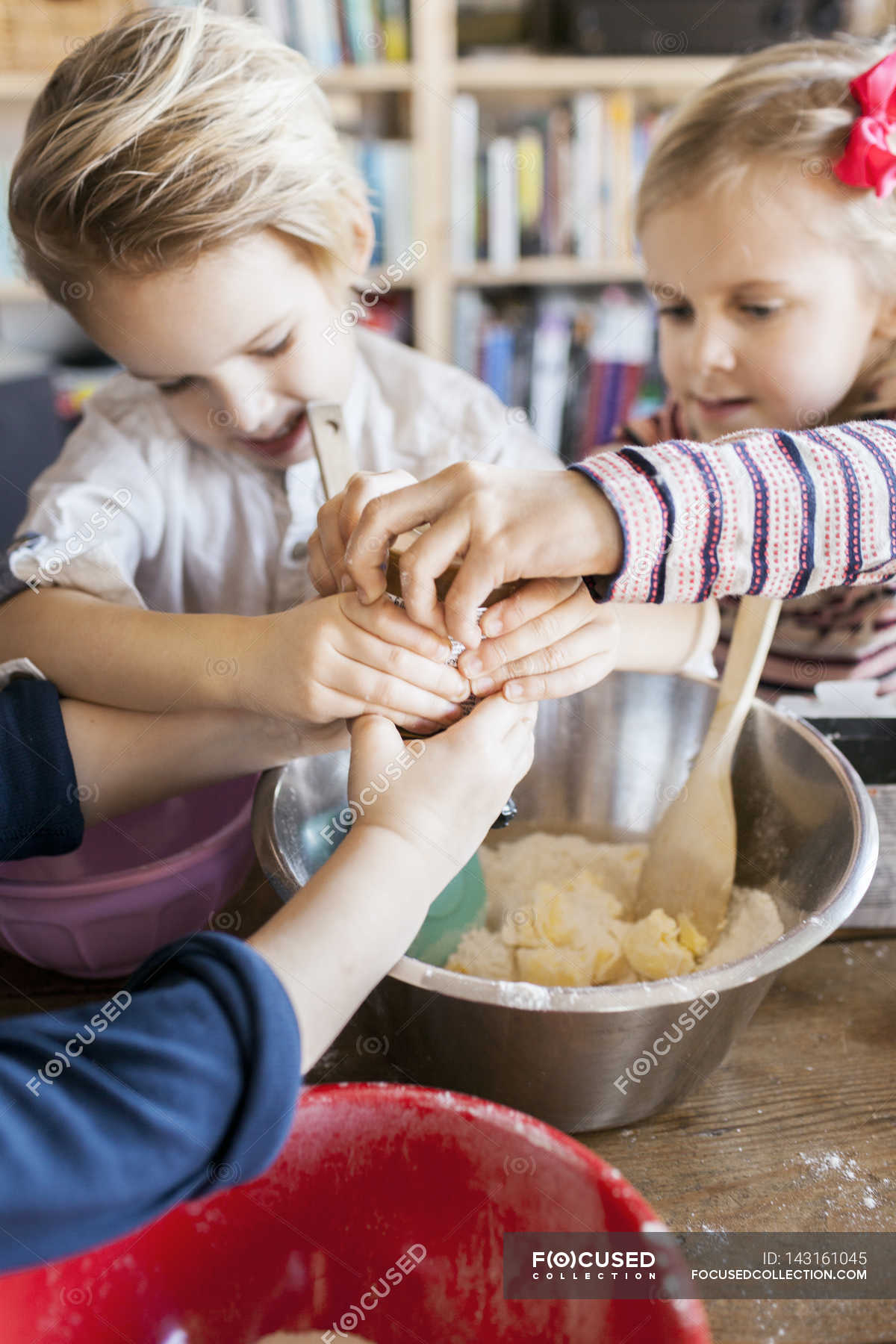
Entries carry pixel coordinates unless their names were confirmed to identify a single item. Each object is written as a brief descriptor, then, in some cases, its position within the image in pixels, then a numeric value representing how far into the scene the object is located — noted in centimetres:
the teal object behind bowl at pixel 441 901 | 60
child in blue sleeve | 34
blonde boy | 57
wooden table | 42
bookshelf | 182
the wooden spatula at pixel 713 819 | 64
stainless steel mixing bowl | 43
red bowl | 40
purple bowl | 57
